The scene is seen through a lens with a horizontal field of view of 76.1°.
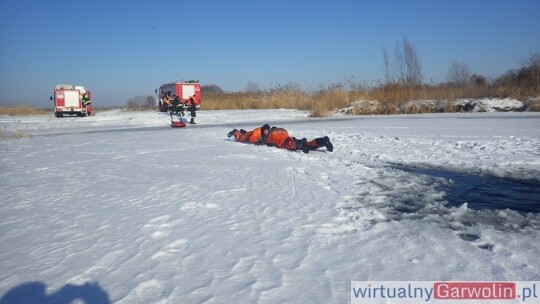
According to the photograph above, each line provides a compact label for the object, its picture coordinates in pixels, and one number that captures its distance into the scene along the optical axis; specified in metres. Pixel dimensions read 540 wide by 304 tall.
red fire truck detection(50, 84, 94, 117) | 25.25
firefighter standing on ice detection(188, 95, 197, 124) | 15.61
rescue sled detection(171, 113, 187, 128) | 14.63
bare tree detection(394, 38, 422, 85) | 23.55
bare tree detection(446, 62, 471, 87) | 21.67
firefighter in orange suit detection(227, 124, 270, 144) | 8.38
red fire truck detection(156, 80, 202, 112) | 27.02
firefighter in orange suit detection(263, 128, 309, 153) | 7.23
